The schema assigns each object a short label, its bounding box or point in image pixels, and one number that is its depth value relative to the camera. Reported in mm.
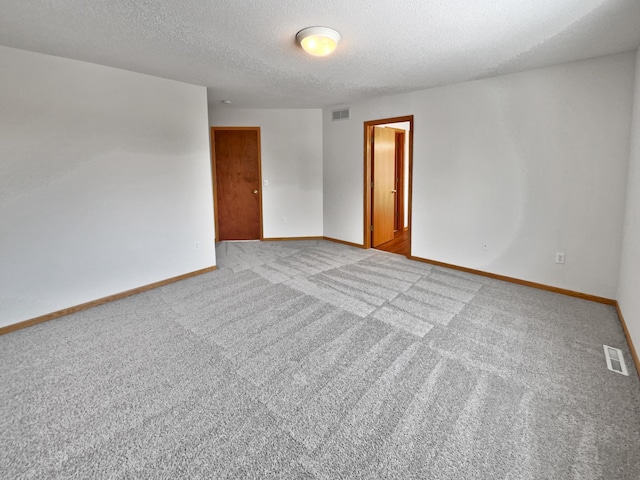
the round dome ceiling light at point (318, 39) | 2451
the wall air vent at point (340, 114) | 5406
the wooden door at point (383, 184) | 5375
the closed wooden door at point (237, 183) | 5930
